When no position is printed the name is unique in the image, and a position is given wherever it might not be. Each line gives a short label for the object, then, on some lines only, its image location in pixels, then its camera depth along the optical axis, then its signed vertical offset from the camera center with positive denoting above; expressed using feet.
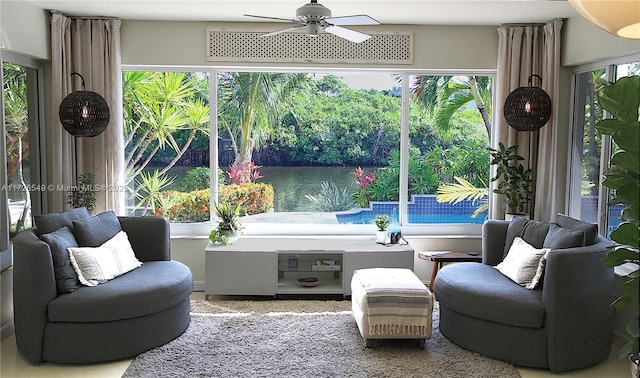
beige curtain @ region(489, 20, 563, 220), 17.79 +2.09
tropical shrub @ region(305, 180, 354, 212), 19.54 -1.47
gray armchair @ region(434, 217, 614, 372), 12.17 -3.30
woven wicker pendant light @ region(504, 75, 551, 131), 16.97 +1.29
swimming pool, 19.52 -1.88
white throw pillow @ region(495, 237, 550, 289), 13.29 -2.49
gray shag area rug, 12.22 -4.36
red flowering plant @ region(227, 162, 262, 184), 19.33 -0.71
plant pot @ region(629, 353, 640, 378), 10.25 -3.56
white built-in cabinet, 17.11 -3.16
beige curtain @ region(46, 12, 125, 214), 17.35 +1.37
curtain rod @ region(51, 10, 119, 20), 17.60 +3.86
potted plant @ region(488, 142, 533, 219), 17.87 -0.74
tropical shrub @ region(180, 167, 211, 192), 19.13 -0.81
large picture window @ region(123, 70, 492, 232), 18.94 +0.21
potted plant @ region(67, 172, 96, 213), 17.35 -1.22
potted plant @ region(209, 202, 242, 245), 17.62 -2.22
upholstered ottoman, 13.20 -3.48
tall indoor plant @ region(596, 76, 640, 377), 7.82 -0.12
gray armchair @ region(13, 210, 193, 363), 12.40 -3.39
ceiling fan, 11.84 +2.65
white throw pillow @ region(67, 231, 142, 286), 13.26 -2.50
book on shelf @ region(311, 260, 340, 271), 17.70 -3.29
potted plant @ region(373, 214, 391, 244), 18.08 -2.22
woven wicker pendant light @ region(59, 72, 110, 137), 16.44 +1.00
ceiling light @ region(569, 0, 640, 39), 5.03 +1.19
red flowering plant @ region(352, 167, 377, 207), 19.54 -1.07
